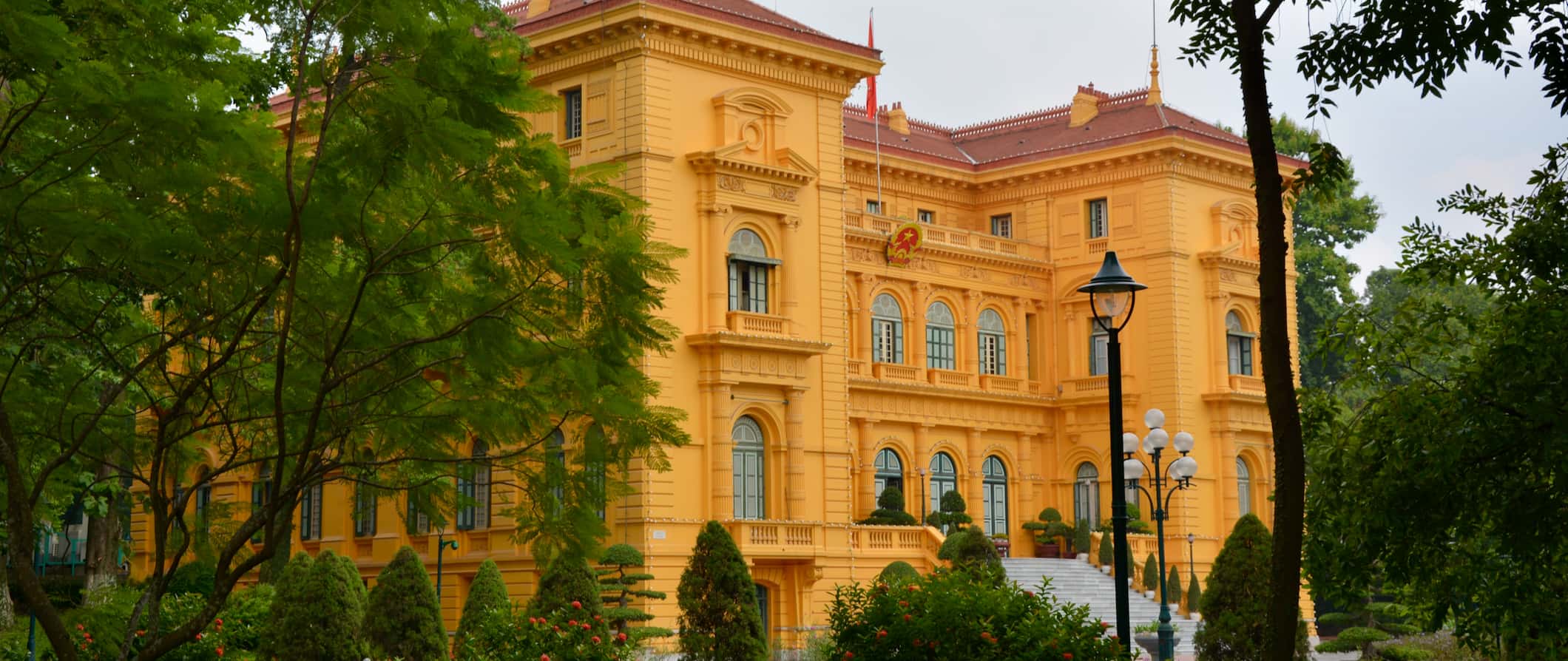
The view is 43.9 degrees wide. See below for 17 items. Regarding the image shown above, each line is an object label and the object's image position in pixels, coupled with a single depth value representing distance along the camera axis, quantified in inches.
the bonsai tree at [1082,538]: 1774.1
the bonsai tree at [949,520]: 1708.9
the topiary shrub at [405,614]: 1036.5
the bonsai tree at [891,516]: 1646.2
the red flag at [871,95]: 1771.7
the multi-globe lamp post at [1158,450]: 1154.7
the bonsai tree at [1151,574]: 1715.1
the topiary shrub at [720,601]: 1067.3
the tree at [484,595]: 1078.4
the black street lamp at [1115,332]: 641.6
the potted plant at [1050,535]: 1820.9
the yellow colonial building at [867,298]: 1419.8
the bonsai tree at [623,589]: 1264.8
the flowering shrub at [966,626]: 647.8
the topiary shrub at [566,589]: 1040.2
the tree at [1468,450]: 509.0
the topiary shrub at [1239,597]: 1071.0
